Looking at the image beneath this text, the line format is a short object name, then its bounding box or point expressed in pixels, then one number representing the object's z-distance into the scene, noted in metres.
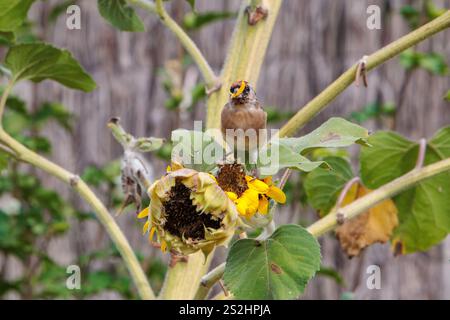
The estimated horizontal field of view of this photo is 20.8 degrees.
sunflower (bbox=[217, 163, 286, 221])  1.39
